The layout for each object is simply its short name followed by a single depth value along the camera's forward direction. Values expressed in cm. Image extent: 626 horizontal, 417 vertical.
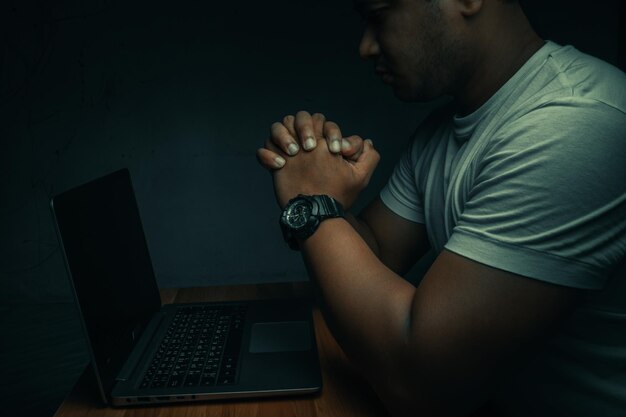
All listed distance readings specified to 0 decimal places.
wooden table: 75
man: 65
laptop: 77
